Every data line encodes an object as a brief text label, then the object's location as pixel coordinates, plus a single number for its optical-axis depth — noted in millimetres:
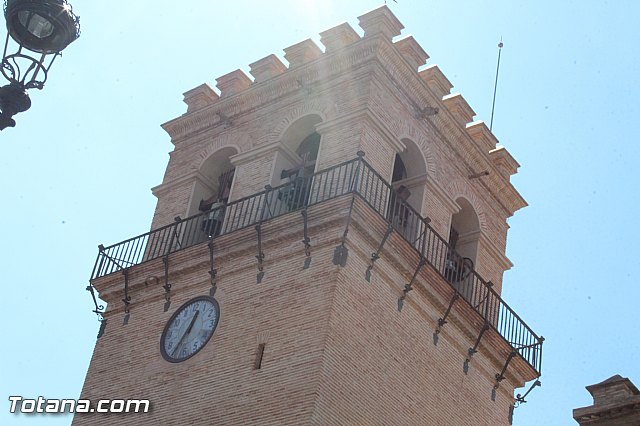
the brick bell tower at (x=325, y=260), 17031
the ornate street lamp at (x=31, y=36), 8305
